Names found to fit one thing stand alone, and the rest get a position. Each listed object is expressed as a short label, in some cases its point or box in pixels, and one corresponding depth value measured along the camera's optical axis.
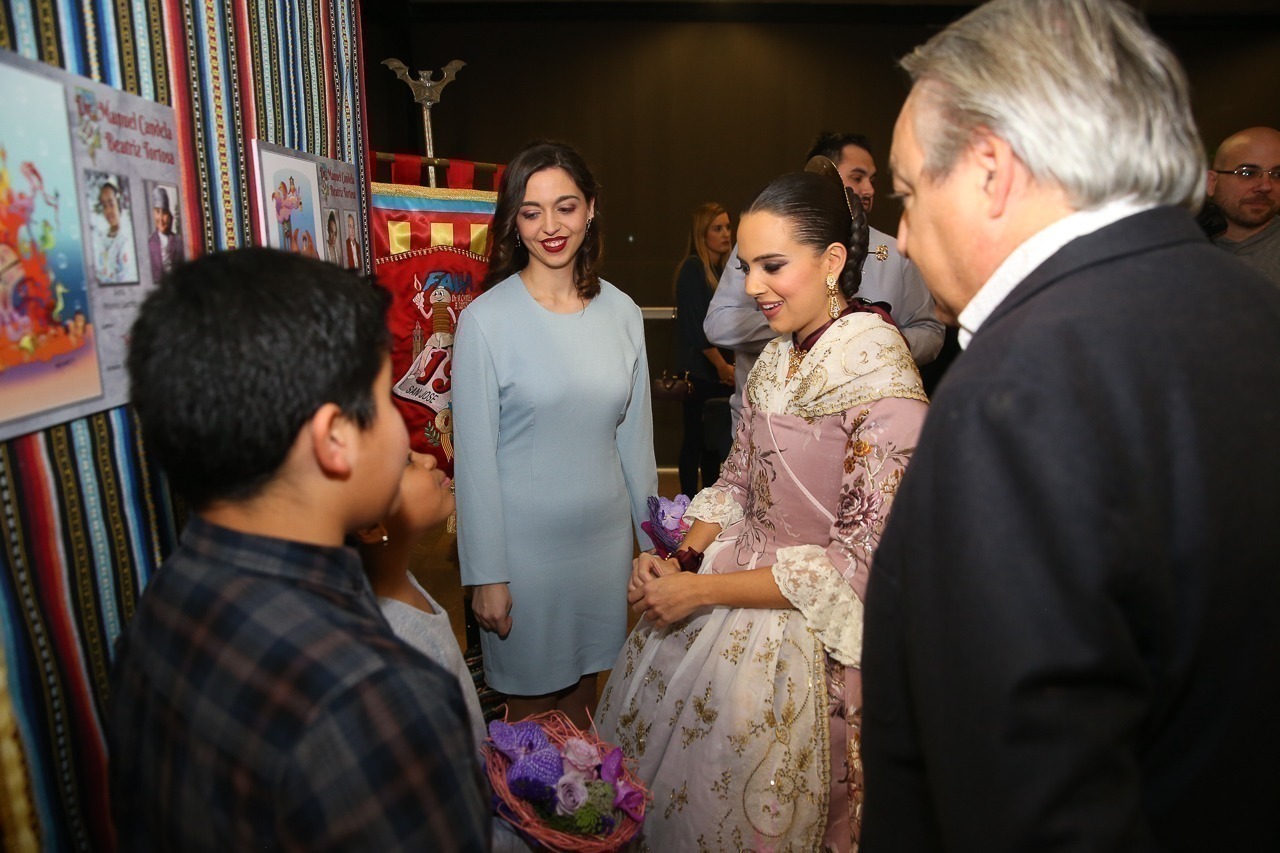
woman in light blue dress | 1.97
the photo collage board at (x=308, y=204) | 1.42
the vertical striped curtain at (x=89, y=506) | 0.86
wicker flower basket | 1.17
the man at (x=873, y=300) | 2.66
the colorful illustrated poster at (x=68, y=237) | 0.84
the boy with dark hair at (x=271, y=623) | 0.67
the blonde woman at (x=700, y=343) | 4.41
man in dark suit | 0.68
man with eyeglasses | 2.94
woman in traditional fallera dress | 1.50
